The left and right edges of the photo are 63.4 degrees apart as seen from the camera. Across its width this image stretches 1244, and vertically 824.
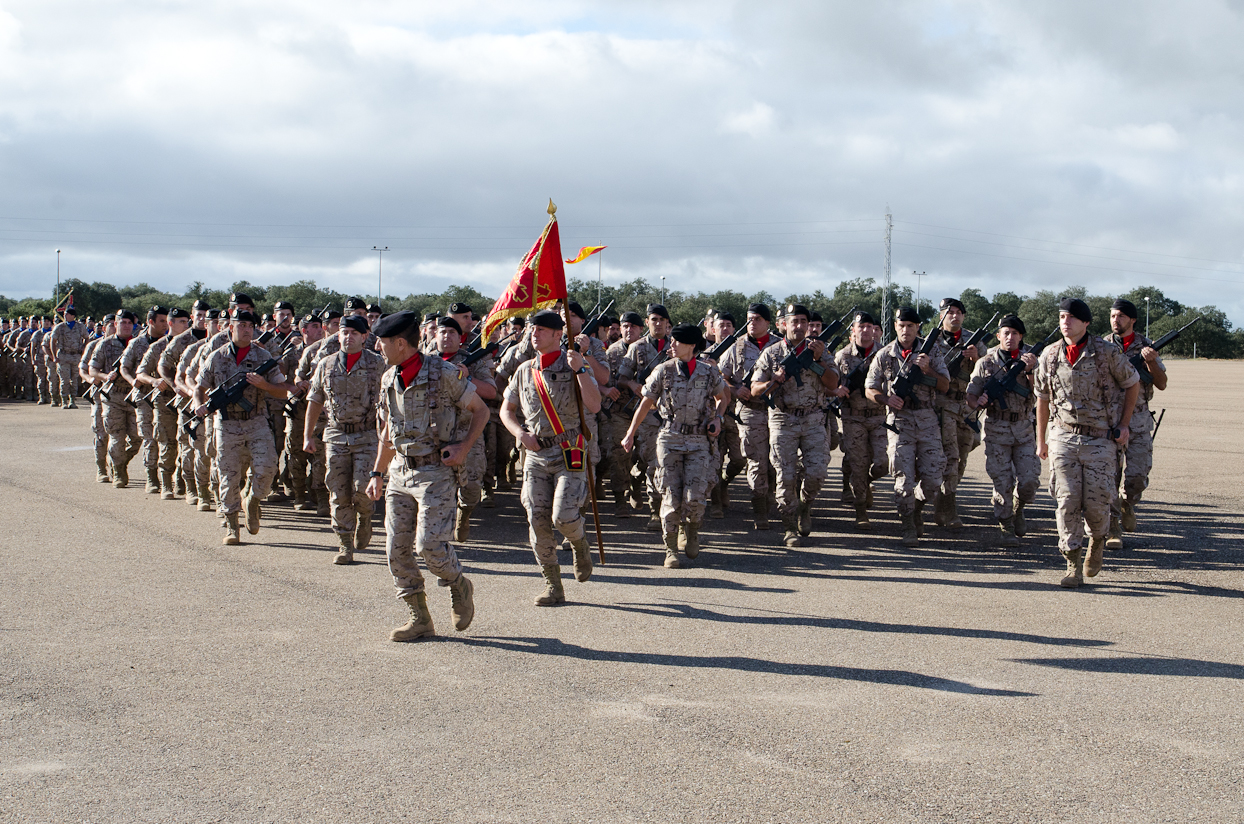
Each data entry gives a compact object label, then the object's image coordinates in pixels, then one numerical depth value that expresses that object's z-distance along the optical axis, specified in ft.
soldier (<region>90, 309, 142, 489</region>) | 42.98
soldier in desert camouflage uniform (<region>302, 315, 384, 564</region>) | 28.60
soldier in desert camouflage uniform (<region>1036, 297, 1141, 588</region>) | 25.70
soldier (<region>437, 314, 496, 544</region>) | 31.40
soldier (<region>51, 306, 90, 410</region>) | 82.53
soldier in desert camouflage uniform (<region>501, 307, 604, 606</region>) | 23.95
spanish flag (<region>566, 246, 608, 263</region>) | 36.14
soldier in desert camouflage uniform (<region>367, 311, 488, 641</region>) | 20.47
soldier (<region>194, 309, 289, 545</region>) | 31.73
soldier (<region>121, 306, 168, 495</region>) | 41.32
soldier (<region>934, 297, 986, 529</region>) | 34.96
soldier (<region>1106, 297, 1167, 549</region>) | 30.96
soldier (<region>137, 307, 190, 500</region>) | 40.24
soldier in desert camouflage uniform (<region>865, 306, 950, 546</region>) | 32.22
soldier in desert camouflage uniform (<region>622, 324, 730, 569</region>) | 28.96
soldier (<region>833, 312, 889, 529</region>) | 34.37
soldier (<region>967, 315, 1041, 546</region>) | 32.17
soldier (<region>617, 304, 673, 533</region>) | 35.76
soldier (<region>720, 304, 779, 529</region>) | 34.17
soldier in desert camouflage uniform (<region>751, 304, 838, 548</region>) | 32.04
